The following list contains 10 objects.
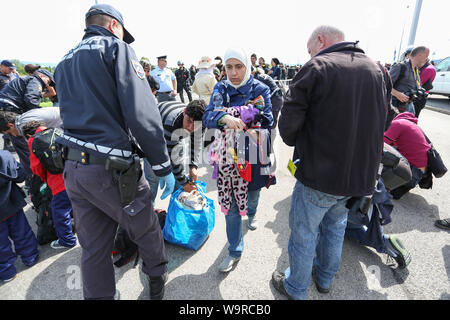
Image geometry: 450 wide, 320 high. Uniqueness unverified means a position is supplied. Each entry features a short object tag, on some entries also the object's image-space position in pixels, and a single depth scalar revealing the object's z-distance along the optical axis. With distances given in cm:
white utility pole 1356
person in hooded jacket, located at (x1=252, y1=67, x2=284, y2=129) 364
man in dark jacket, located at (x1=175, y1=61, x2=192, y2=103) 1014
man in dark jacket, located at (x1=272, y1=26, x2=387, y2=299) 120
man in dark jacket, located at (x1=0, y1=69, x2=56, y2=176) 328
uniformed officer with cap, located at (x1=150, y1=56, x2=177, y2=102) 547
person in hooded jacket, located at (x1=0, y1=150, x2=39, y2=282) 196
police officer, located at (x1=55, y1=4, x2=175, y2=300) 132
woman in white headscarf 163
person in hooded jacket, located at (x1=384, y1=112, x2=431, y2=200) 268
